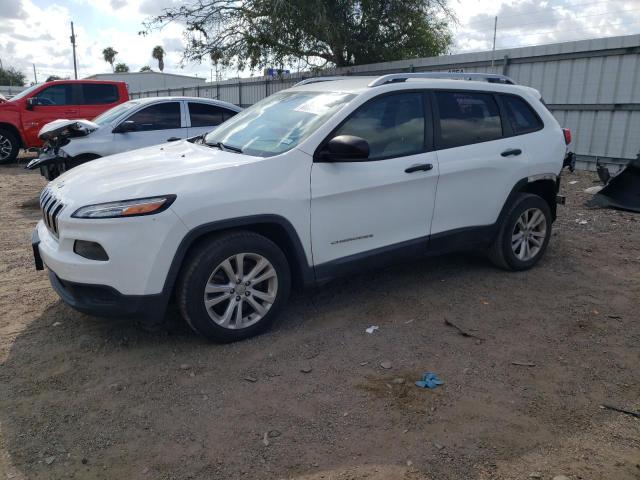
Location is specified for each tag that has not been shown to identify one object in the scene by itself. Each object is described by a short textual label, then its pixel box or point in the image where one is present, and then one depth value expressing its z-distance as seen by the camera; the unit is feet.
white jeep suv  10.73
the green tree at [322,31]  49.75
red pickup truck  40.50
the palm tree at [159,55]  224.12
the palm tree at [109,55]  260.01
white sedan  25.75
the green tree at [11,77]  225.76
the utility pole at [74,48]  164.24
